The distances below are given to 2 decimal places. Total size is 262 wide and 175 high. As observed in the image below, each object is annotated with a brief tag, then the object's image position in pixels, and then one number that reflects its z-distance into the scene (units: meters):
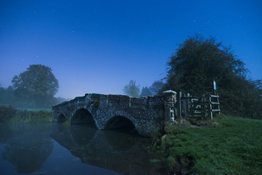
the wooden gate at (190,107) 7.99
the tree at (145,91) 75.53
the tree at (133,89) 74.74
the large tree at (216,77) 12.82
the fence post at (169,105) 7.59
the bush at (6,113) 15.29
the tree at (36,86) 41.19
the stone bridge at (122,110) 8.04
